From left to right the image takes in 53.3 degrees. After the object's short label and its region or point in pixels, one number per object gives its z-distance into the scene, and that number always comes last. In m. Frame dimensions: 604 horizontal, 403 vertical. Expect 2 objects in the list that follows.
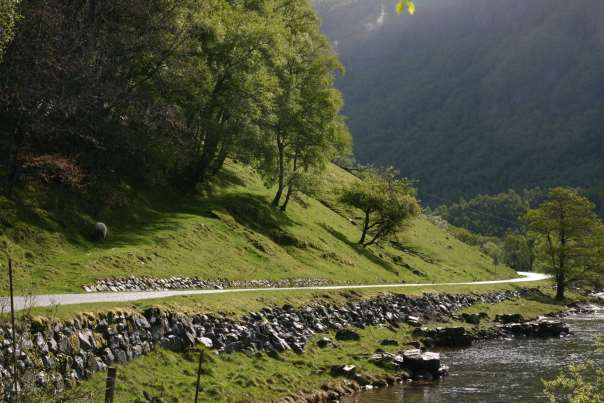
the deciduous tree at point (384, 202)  72.00
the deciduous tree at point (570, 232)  79.69
